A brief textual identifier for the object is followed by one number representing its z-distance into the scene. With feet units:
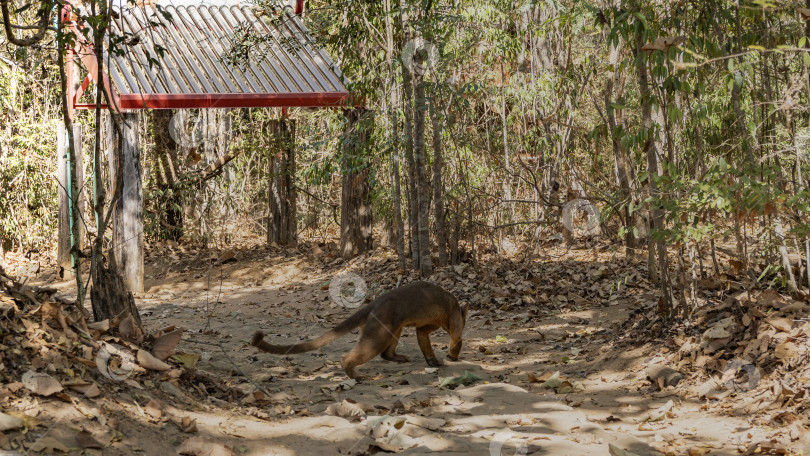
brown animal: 23.90
